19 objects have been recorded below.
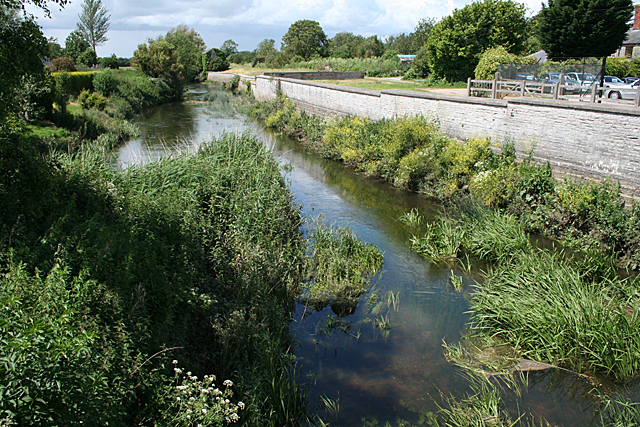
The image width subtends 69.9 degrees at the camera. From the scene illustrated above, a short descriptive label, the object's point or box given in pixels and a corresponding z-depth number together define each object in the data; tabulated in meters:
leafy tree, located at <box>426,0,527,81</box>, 33.03
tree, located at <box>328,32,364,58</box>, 60.79
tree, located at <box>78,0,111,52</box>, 61.75
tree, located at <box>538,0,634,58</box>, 26.39
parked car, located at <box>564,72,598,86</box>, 17.89
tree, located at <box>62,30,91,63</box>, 48.28
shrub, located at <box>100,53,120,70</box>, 43.19
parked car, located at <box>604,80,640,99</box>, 18.92
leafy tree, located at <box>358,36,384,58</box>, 62.74
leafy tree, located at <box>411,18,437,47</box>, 59.09
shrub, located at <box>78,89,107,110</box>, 21.76
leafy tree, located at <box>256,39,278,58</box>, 68.71
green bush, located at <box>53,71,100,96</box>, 23.12
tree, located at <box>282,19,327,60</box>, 64.12
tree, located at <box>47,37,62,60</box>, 42.70
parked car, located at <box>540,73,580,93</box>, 15.90
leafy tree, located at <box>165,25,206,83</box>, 42.46
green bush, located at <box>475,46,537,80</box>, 21.39
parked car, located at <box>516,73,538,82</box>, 18.00
